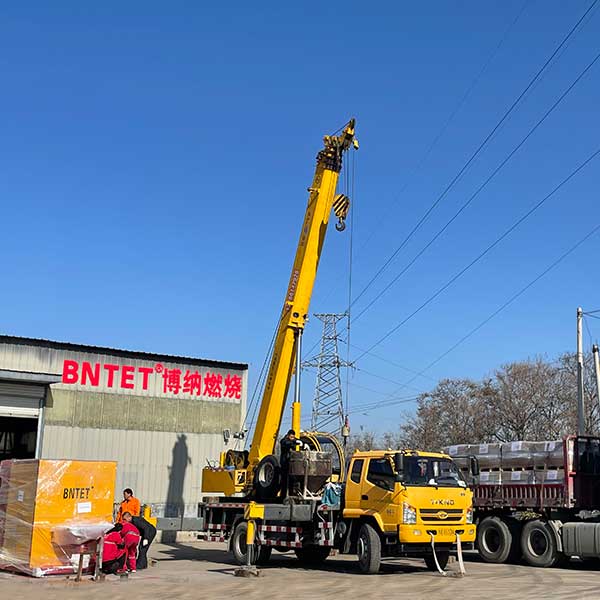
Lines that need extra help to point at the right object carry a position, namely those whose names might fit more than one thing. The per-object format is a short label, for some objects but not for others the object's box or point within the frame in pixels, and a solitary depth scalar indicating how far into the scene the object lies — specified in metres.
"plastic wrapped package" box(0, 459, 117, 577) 14.73
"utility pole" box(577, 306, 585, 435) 27.44
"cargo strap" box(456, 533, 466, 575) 15.28
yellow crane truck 15.44
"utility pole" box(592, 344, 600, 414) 27.74
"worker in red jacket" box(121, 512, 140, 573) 15.27
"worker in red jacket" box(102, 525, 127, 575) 15.05
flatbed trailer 17.66
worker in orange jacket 17.39
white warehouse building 24.86
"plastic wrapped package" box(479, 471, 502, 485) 19.42
